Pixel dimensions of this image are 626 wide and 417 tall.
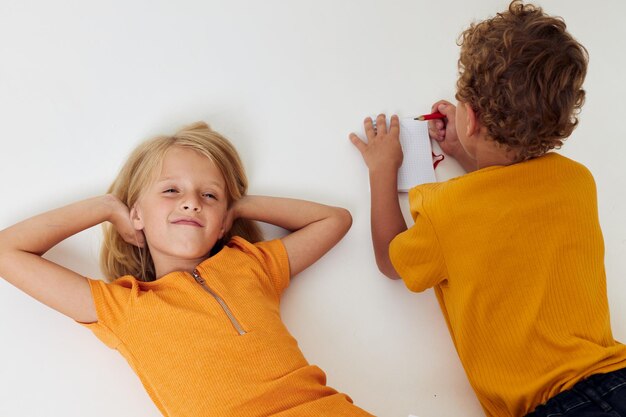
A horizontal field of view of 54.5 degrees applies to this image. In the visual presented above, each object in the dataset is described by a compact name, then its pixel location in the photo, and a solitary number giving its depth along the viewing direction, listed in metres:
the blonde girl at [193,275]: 1.05
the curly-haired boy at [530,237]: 1.07
